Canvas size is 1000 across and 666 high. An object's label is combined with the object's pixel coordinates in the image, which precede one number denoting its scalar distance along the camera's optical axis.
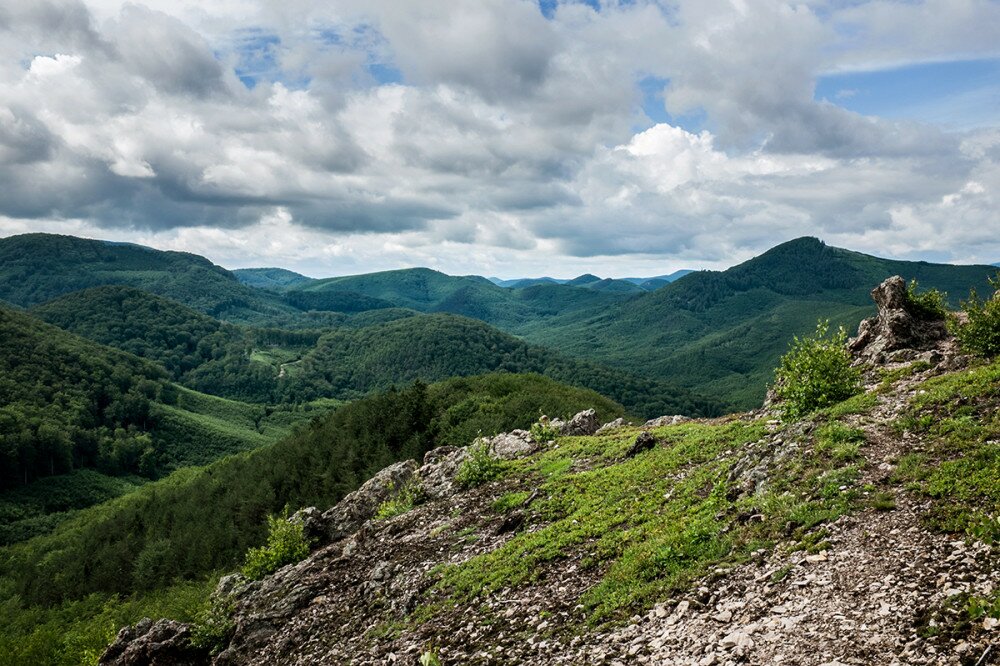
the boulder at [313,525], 33.53
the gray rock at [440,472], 33.28
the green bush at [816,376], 23.61
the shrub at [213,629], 24.88
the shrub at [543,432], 40.38
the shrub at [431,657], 15.05
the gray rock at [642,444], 30.42
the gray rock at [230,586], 29.42
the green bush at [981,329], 23.06
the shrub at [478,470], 32.56
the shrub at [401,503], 32.59
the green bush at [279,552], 30.89
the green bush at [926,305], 31.05
